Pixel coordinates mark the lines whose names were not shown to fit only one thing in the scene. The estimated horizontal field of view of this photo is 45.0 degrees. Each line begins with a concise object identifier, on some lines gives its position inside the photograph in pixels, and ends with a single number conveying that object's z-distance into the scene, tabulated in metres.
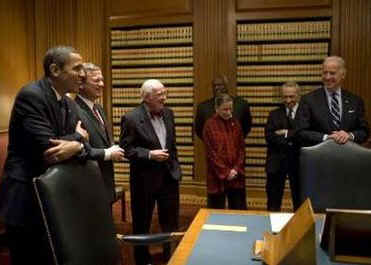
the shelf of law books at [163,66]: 5.16
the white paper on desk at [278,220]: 1.83
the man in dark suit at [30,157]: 1.99
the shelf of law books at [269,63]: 4.80
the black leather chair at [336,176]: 2.19
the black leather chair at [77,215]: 1.38
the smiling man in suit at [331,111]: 3.18
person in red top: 3.47
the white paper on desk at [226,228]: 1.84
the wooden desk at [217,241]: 1.50
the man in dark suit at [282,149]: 3.68
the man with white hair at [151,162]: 3.10
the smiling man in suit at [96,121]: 2.72
